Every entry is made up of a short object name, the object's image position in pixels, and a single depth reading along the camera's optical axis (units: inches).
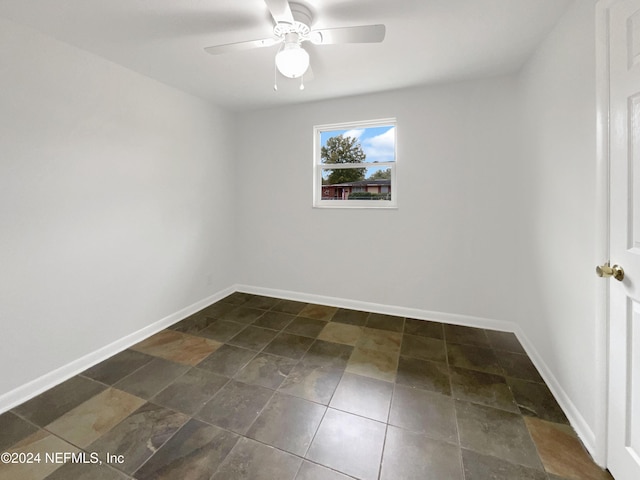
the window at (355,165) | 115.0
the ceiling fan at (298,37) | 56.0
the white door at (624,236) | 41.9
